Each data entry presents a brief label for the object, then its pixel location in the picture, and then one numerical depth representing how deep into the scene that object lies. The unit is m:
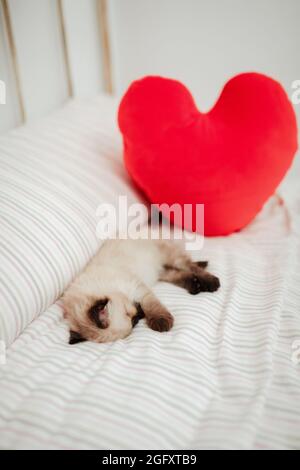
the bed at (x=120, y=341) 0.63
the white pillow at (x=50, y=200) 0.90
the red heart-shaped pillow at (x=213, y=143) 1.23
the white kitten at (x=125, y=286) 0.94
